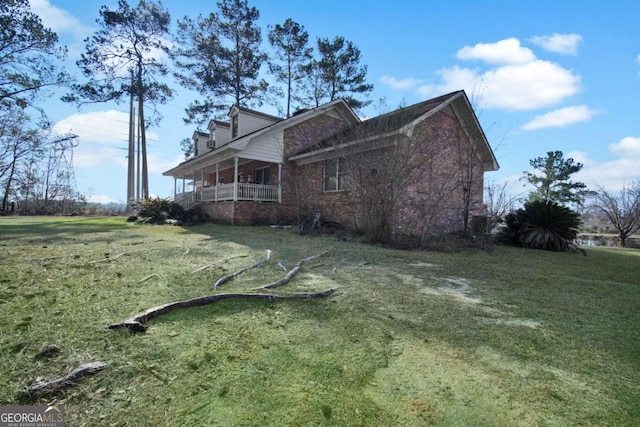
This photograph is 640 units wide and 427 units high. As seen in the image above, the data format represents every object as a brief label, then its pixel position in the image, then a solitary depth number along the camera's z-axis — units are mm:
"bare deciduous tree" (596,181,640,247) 17762
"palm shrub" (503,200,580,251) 9570
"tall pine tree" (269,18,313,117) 21984
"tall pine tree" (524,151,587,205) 25698
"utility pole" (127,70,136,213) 23167
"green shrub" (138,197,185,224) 13873
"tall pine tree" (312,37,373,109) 21500
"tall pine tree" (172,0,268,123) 21453
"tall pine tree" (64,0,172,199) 19859
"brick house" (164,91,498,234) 8305
